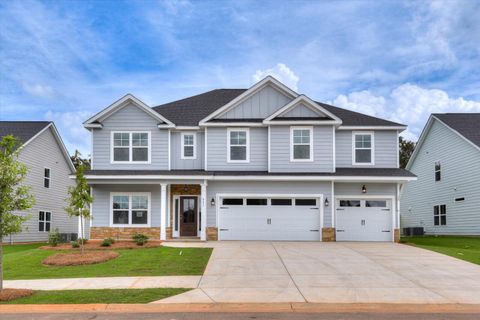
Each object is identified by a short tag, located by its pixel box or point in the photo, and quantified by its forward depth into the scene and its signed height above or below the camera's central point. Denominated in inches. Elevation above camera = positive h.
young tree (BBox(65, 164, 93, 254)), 741.3 -3.0
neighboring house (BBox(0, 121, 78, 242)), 1171.3 +57.7
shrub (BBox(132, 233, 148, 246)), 830.5 -71.8
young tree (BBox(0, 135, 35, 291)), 468.6 +3.6
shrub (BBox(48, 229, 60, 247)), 832.7 -71.9
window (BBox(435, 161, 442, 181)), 1205.1 +62.6
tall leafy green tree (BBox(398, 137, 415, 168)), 2011.6 +190.8
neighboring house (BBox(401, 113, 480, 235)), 1068.5 +48.0
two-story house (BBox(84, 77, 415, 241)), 932.0 +44.5
